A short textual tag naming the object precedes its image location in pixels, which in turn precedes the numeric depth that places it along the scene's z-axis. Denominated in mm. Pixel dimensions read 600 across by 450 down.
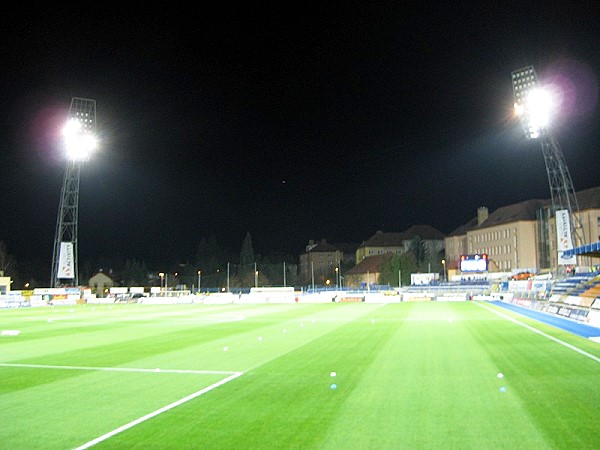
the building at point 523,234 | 92438
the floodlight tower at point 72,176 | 58875
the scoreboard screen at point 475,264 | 83312
